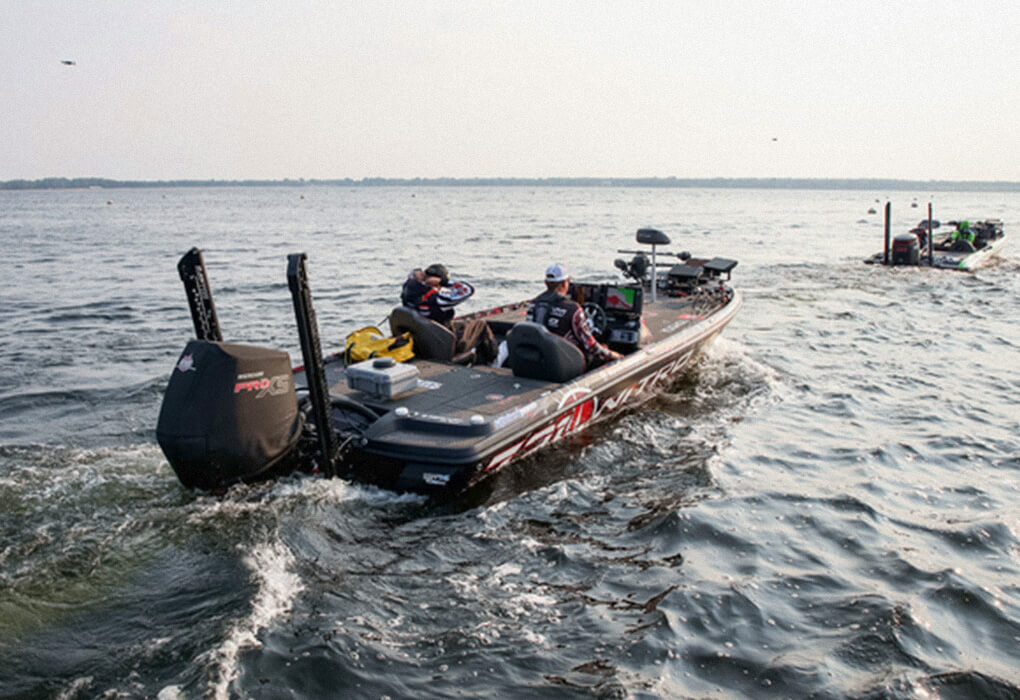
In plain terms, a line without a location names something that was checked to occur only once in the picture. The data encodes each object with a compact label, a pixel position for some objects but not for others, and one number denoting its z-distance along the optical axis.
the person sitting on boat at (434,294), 8.39
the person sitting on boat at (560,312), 7.90
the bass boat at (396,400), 5.34
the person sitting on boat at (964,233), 25.47
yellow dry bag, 7.86
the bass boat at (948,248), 23.50
